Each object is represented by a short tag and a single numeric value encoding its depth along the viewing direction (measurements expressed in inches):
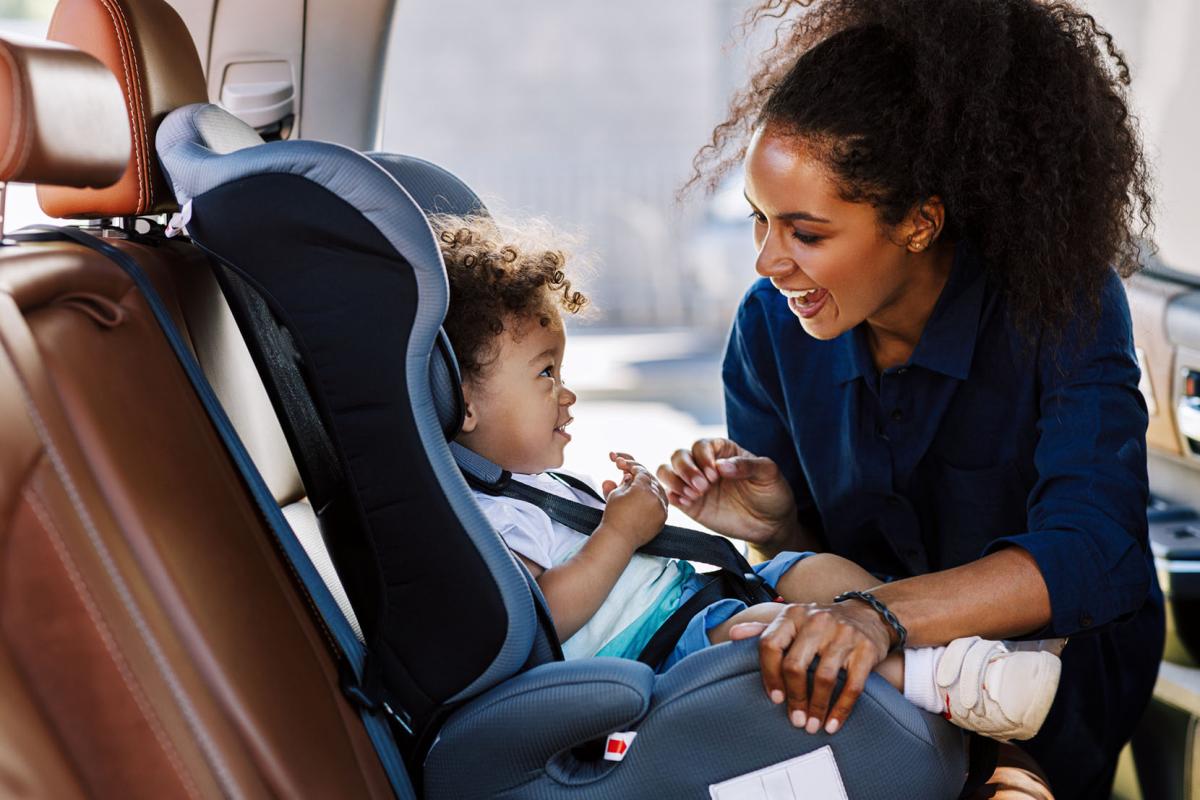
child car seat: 49.0
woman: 61.2
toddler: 60.6
